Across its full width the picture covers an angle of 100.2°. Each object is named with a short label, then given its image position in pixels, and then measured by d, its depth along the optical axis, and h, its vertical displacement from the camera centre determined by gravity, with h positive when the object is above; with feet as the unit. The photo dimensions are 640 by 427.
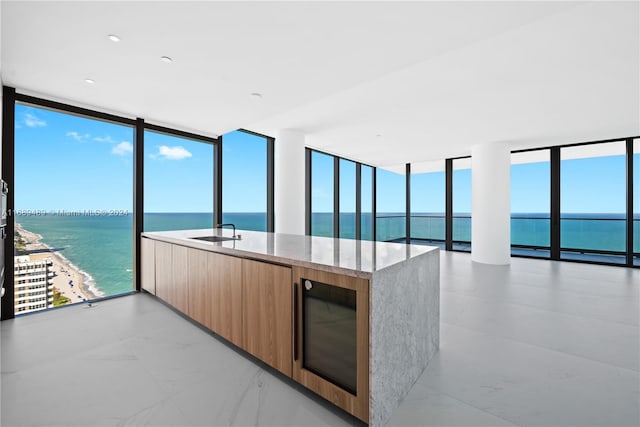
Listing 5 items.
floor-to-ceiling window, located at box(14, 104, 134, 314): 9.96 +0.47
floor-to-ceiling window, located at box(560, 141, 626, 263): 19.47 +0.55
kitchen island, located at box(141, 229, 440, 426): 4.39 -2.03
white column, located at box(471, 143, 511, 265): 19.26 +0.65
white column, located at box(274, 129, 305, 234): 15.17 +1.54
